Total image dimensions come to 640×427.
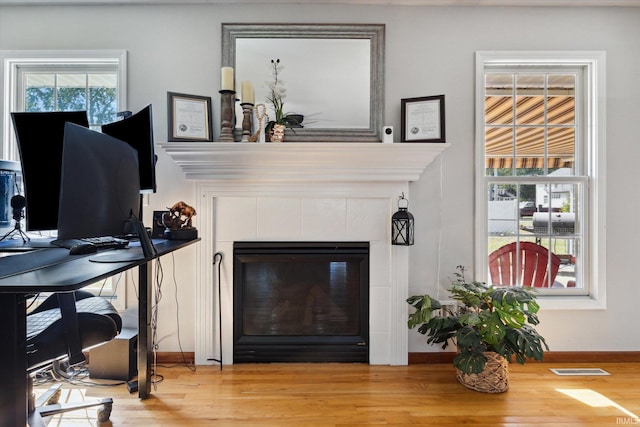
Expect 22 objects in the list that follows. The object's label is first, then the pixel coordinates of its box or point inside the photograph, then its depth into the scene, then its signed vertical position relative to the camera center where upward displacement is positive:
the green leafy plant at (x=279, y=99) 2.30 +0.78
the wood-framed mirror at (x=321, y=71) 2.33 +0.99
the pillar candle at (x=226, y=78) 2.15 +0.86
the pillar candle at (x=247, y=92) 2.16 +0.77
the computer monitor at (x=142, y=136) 1.75 +0.40
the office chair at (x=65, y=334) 1.29 -0.48
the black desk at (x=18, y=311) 0.90 -0.27
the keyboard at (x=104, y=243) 1.61 -0.15
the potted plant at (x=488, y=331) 1.89 -0.67
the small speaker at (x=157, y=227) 2.18 -0.08
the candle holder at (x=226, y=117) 2.23 +0.64
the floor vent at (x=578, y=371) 2.19 -1.02
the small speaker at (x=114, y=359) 2.06 -0.89
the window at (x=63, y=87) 2.35 +0.91
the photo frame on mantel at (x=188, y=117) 2.22 +0.64
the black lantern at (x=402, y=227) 2.20 -0.09
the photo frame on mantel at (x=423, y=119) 2.29 +0.64
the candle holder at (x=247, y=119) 2.21 +0.62
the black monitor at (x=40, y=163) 1.52 +0.23
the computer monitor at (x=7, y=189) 1.84 +0.14
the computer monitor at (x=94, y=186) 1.05 +0.09
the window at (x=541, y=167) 2.43 +0.34
